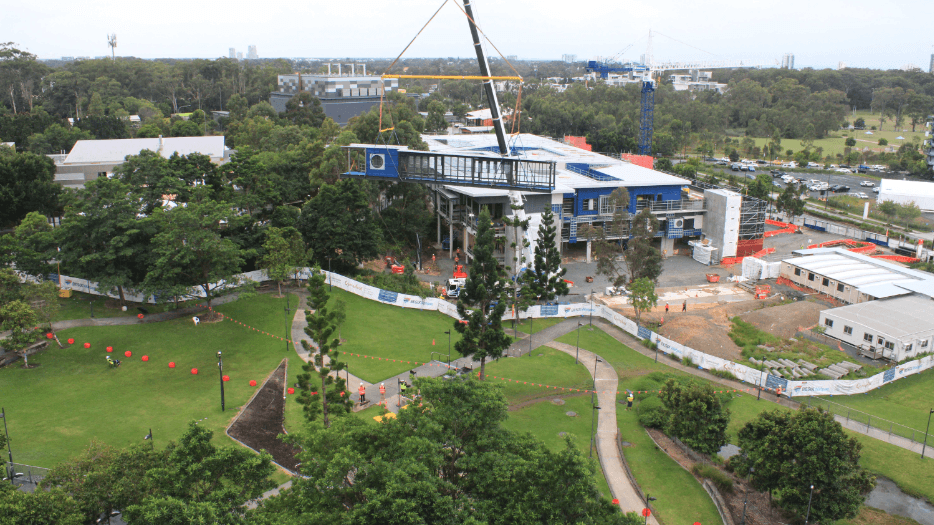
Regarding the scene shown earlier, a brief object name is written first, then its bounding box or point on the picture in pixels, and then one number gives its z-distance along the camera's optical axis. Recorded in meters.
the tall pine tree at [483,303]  32.81
